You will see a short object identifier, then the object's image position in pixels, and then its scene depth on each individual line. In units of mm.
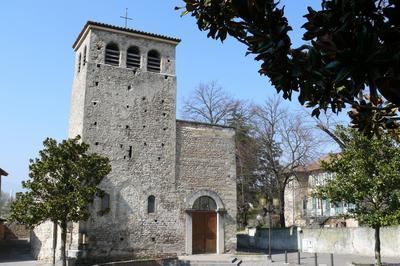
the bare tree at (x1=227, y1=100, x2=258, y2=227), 37094
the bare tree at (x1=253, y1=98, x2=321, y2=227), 32281
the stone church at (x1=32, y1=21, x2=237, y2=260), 22625
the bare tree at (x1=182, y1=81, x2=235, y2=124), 39219
